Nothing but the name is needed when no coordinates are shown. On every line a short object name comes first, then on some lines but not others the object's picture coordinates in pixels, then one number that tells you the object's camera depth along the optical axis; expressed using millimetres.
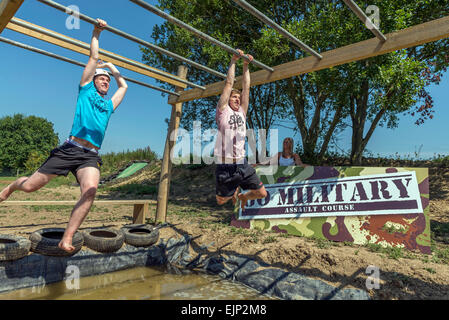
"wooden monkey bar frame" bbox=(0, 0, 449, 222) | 2799
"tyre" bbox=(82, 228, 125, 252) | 4164
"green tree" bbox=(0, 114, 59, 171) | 38234
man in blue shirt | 2441
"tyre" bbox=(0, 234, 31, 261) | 3357
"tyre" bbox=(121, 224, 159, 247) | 4617
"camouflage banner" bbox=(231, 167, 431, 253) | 4336
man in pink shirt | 3143
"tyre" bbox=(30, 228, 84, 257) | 3693
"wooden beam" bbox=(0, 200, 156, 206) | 4104
